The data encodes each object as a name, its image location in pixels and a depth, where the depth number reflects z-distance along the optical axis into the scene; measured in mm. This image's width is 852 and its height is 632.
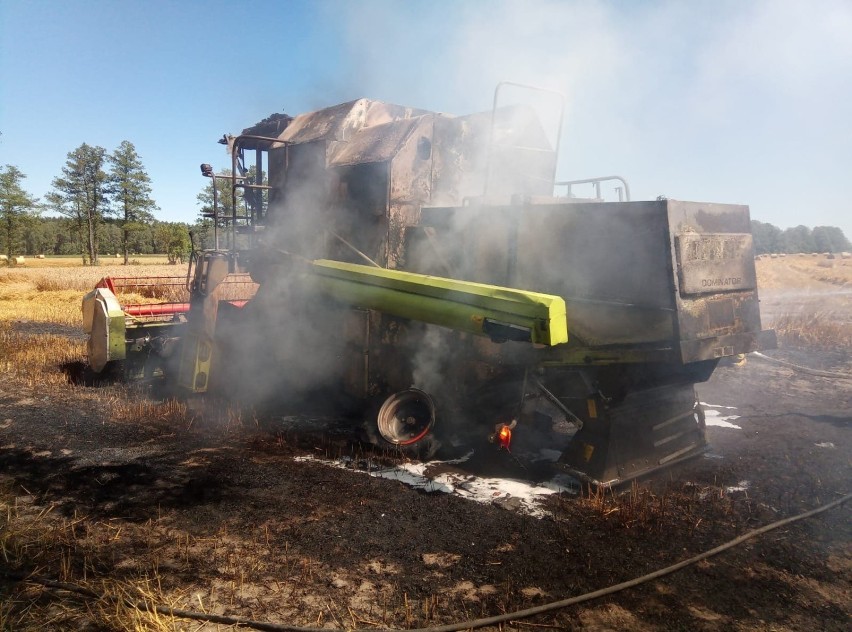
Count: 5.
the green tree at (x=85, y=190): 43188
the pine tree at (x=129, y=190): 44703
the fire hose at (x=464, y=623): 2955
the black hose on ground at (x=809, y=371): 8969
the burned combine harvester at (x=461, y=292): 4715
